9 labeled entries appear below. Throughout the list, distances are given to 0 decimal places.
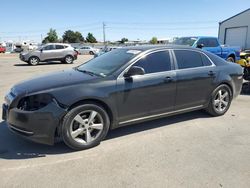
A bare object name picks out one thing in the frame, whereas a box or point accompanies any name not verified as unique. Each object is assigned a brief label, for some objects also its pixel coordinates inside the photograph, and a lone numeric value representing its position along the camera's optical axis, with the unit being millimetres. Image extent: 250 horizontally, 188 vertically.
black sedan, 3408
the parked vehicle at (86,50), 40025
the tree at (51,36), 85869
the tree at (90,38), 99238
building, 29703
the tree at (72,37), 97938
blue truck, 11336
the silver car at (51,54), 17169
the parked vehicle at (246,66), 7539
